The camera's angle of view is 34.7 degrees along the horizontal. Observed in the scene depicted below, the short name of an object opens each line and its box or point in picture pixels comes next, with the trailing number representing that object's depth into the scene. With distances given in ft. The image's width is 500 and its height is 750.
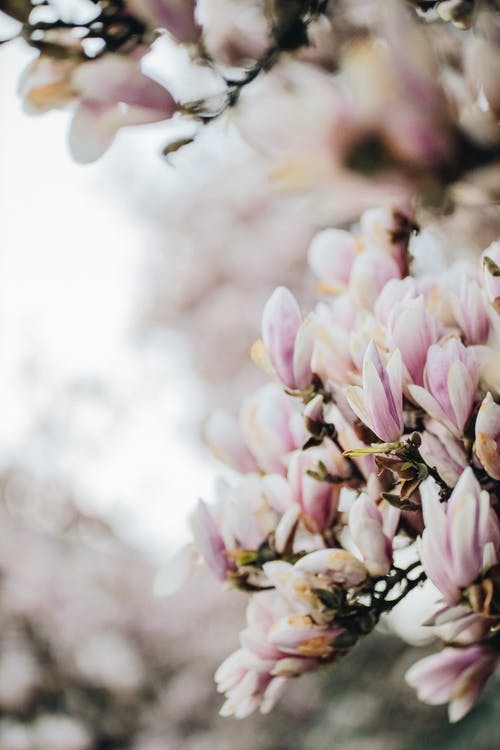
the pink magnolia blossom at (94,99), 1.62
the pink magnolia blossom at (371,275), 1.89
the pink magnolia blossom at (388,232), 1.93
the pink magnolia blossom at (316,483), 1.78
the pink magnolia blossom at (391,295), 1.73
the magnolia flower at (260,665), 1.72
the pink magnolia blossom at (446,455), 1.55
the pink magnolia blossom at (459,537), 1.39
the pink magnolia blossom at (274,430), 1.91
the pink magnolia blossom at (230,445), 2.06
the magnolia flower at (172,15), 1.60
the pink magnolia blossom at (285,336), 1.77
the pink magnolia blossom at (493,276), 1.49
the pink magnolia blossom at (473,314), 1.68
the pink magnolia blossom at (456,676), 1.80
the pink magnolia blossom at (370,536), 1.62
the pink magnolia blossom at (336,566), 1.63
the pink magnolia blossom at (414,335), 1.59
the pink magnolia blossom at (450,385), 1.51
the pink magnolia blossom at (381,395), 1.46
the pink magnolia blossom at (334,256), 2.09
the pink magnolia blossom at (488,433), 1.44
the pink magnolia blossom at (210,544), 1.86
